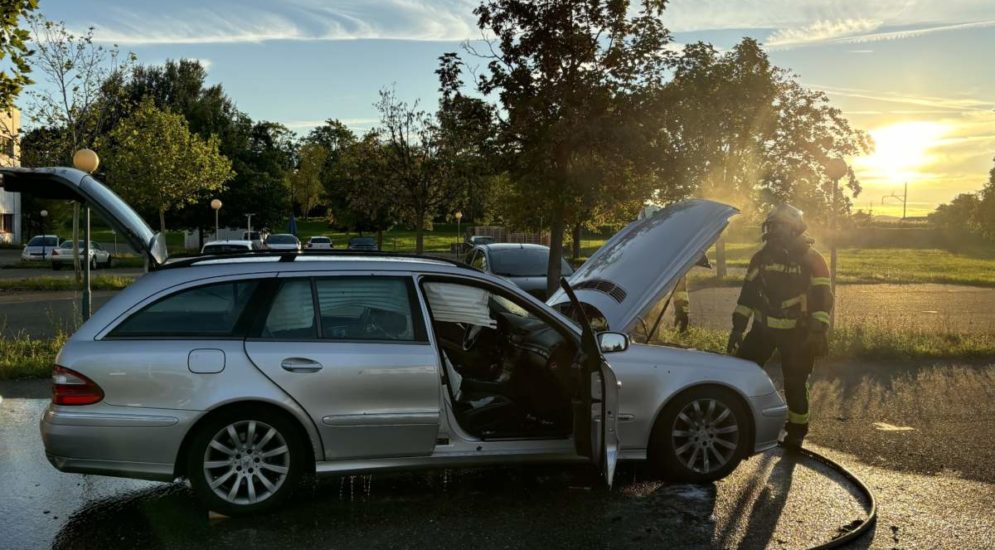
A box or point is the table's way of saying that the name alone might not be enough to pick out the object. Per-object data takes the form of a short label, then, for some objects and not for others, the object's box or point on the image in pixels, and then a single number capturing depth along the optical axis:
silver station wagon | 4.30
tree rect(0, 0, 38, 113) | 9.30
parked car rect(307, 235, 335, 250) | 42.56
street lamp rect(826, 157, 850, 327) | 11.13
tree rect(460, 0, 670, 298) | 10.80
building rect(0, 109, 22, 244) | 53.03
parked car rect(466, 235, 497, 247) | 38.08
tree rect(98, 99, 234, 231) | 34.91
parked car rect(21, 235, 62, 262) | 35.22
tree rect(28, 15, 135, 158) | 23.41
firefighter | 6.01
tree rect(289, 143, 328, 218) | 74.56
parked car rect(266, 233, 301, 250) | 37.78
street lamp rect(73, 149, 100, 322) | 13.89
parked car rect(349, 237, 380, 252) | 36.98
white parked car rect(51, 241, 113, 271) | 32.94
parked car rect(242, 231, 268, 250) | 45.53
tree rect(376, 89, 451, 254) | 20.98
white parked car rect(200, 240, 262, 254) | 23.32
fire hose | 4.17
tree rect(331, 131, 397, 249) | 21.22
